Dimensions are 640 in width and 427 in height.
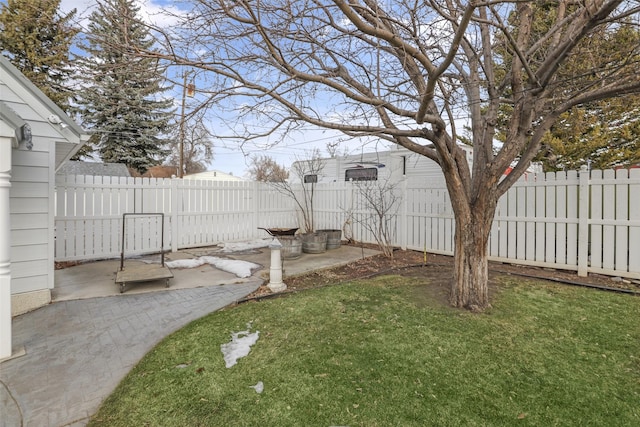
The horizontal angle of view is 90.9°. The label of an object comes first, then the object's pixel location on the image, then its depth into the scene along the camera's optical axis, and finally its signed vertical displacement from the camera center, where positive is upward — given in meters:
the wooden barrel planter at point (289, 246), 6.83 -0.77
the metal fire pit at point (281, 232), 7.15 -0.48
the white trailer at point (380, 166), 10.38 +1.64
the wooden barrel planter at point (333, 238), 7.94 -0.68
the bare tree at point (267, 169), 24.90 +3.65
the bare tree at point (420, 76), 3.13 +1.56
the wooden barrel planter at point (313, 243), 7.42 -0.75
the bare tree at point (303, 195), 9.78 +0.52
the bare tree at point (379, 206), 7.81 +0.15
